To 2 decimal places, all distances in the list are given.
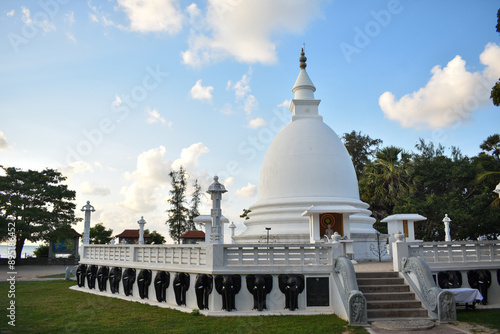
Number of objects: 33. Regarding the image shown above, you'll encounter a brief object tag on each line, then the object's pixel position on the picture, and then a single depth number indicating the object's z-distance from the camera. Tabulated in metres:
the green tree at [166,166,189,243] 47.83
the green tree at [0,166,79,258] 37.59
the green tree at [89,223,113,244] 52.35
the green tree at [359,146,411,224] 38.78
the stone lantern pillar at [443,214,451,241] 27.53
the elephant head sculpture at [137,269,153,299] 16.61
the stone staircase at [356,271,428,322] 11.97
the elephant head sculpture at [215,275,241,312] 13.21
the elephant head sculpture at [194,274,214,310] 13.55
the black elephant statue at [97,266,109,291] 20.05
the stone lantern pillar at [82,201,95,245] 23.58
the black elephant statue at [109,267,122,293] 18.86
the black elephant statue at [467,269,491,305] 14.18
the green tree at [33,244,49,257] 48.03
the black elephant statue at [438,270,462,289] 14.06
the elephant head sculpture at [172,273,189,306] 14.47
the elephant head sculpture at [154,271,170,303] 15.54
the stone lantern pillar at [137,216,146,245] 28.00
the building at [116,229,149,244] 44.94
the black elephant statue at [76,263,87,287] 22.09
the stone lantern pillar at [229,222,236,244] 31.30
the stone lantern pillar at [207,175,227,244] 14.16
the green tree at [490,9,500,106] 12.15
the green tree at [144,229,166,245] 53.04
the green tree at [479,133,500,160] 37.03
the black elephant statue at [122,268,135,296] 17.70
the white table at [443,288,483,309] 12.85
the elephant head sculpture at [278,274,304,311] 13.20
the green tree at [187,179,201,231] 48.41
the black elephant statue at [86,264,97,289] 21.09
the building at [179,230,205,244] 39.89
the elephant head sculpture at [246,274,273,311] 13.25
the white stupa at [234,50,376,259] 22.02
